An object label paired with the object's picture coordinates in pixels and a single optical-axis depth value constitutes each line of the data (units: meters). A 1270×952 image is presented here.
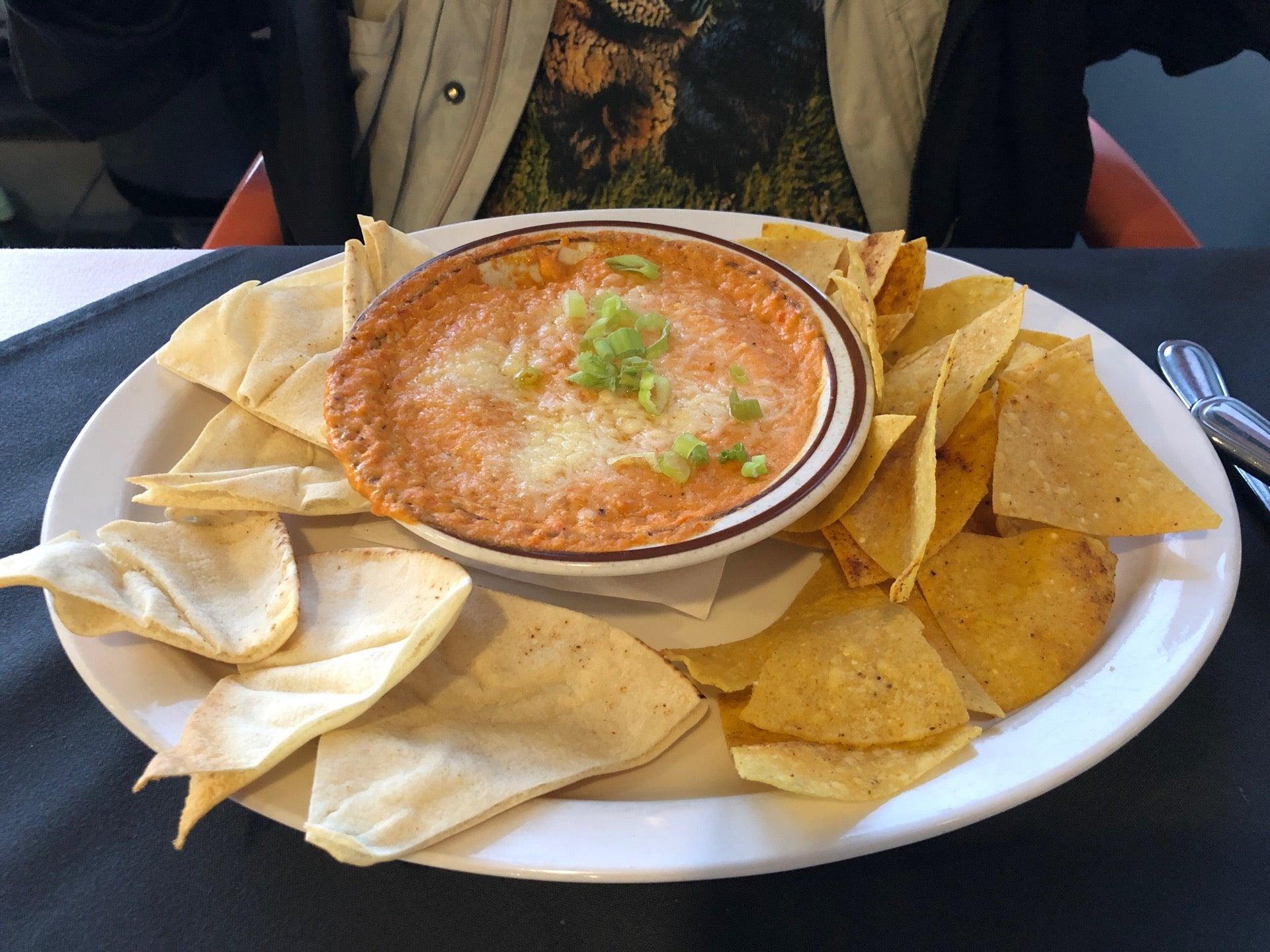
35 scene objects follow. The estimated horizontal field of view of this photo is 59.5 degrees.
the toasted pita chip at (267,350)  0.37
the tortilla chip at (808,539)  0.36
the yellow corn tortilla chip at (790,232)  0.44
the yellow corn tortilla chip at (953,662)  0.30
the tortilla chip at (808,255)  0.43
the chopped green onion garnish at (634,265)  0.43
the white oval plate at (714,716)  0.27
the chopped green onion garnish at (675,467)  0.35
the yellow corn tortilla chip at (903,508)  0.32
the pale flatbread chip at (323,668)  0.26
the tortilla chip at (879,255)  0.41
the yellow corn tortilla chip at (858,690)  0.29
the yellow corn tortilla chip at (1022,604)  0.32
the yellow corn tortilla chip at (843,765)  0.27
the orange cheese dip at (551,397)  0.34
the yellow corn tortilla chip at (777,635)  0.31
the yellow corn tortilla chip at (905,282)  0.41
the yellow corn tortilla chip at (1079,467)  0.33
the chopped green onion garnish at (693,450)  0.35
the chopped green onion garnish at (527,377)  0.38
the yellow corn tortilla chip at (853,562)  0.33
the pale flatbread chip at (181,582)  0.29
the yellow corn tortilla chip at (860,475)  0.34
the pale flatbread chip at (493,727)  0.26
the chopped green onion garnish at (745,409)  0.37
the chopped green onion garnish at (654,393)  0.37
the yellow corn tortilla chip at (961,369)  0.35
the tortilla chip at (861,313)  0.37
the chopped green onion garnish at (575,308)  0.41
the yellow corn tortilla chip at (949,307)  0.40
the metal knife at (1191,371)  0.42
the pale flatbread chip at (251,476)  0.33
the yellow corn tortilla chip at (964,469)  0.34
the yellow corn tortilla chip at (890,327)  0.41
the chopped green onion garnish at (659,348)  0.39
